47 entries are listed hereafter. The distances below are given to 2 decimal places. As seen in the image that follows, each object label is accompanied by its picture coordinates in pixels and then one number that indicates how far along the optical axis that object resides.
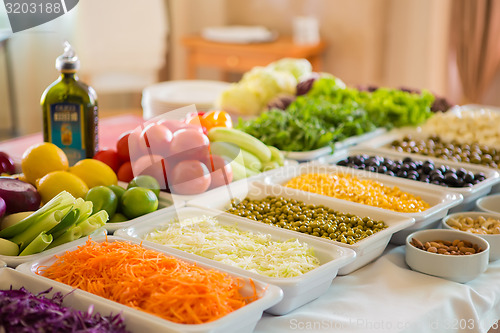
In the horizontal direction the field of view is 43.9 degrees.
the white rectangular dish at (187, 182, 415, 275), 1.53
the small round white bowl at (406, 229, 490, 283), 1.49
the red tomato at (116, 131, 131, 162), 1.93
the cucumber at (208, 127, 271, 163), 2.03
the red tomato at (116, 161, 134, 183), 1.90
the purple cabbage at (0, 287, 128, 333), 1.04
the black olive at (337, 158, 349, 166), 2.20
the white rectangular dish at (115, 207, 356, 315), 1.29
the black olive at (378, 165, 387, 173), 2.11
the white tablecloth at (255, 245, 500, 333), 1.30
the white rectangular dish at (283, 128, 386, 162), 2.24
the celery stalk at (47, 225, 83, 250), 1.44
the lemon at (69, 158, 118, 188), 1.75
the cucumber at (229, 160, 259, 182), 1.95
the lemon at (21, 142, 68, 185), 1.73
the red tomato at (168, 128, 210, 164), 1.85
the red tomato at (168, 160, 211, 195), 1.81
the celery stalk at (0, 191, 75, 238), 1.41
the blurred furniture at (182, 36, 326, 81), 4.90
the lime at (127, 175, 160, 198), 1.76
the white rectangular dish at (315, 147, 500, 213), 1.92
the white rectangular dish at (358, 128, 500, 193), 2.41
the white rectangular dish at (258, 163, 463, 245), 1.70
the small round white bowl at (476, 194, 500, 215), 1.93
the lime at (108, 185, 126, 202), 1.67
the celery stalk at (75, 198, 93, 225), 1.44
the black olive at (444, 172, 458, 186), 1.99
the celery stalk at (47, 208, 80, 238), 1.40
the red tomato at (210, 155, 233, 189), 1.89
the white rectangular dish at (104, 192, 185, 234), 1.55
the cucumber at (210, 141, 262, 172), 1.96
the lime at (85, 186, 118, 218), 1.59
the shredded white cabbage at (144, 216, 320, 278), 1.37
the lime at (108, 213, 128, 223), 1.63
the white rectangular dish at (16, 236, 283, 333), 1.08
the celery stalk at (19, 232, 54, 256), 1.37
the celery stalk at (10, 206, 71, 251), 1.40
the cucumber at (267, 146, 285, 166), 2.15
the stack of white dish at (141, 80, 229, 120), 2.92
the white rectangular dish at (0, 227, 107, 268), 1.35
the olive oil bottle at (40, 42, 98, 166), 1.92
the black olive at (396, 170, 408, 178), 2.07
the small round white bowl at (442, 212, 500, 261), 1.62
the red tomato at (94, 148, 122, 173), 1.93
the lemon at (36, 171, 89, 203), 1.63
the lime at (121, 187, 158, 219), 1.64
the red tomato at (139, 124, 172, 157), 1.85
